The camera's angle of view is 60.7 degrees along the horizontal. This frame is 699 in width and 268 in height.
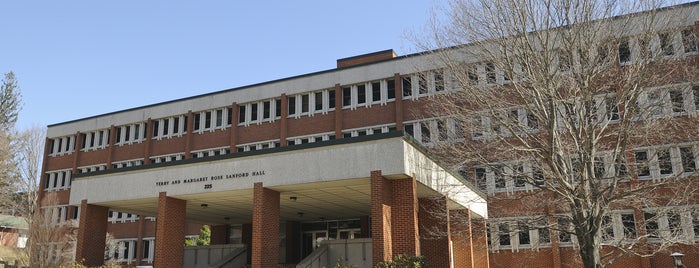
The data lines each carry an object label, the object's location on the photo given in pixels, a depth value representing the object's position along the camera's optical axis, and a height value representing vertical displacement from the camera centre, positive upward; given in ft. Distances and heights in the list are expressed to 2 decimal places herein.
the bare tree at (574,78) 63.16 +20.46
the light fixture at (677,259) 66.39 +0.20
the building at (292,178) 66.54 +10.63
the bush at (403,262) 61.16 +0.12
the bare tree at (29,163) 175.94 +29.98
